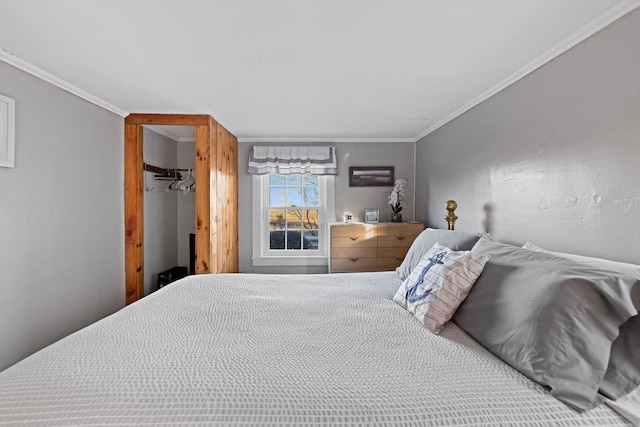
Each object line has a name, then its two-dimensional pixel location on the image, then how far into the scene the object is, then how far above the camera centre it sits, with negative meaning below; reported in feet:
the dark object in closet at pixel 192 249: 13.23 -1.81
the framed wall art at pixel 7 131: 6.12 +1.57
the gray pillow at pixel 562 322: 2.78 -1.17
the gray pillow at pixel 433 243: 5.45 -0.66
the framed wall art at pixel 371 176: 13.60 +1.48
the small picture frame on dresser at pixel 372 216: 13.15 -0.32
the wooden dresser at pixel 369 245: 11.72 -1.42
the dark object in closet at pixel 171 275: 11.98 -2.76
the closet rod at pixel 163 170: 11.40 +1.52
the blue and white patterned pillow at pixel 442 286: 4.30 -1.17
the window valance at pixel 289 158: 13.20 +2.19
